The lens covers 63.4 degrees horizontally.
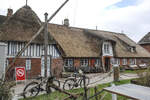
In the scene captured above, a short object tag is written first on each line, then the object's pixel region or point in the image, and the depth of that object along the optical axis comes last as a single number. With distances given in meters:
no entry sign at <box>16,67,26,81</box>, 8.33
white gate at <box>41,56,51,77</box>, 12.41
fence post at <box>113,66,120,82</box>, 9.17
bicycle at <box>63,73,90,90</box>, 7.49
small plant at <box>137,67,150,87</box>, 6.37
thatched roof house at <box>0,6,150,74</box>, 11.14
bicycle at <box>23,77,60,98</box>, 5.97
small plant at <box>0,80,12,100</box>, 3.33
